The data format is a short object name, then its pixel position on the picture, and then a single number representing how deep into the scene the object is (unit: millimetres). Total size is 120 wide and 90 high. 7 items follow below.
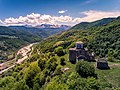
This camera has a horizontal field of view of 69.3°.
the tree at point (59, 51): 52440
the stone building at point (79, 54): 43917
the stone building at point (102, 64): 39384
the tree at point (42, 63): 47615
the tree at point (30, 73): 43674
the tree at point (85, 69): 34696
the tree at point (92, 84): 28814
